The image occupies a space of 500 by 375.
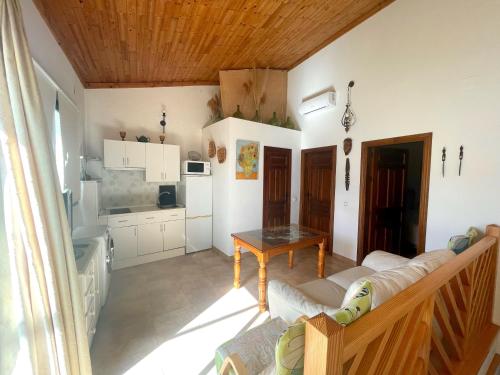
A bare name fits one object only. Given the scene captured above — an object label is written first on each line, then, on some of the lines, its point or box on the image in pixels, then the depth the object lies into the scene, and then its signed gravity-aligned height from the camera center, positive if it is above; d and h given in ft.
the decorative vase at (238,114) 13.00 +3.66
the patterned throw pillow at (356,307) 2.66 -1.73
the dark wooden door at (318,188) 12.58 -0.82
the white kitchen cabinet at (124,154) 11.03 +0.98
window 7.04 +0.98
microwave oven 12.69 +0.40
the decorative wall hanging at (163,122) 13.55 +3.19
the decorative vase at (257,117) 13.63 +3.63
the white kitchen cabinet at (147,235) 10.69 -3.27
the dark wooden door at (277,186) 13.55 -0.72
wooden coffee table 7.71 -2.61
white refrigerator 12.66 -2.12
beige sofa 4.16 -2.90
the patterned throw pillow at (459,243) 6.06 -1.90
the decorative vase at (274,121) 13.99 +3.47
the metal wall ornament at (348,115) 11.19 +3.14
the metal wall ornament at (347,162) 11.31 +0.71
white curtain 3.44 -1.03
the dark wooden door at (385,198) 10.93 -1.19
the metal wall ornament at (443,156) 8.13 +0.77
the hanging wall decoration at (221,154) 12.27 +1.13
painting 12.30 +0.86
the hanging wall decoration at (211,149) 13.25 +1.54
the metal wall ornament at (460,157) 7.65 +0.70
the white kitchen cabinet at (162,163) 12.06 +0.62
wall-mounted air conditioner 11.85 +4.15
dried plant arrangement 14.38 +4.49
